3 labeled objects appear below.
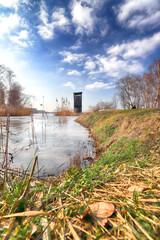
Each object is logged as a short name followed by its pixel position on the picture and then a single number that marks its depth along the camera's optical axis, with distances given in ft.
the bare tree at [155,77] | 51.60
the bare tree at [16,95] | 79.86
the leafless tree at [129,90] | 74.42
